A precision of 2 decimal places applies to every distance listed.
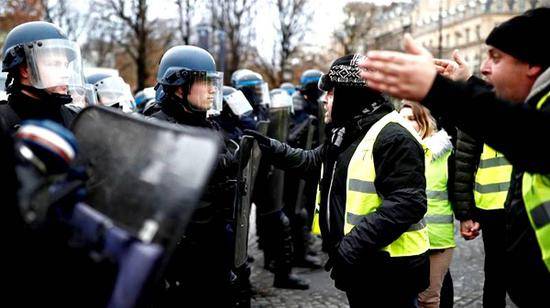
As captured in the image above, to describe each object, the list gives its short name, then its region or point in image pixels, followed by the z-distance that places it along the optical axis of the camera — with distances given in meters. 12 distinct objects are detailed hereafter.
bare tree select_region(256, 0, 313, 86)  30.62
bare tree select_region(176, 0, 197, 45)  22.91
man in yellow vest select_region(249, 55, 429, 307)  2.69
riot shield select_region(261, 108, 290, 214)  5.59
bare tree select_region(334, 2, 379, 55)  40.06
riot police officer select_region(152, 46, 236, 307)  3.40
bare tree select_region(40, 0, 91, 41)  25.27
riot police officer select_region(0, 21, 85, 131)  2.76
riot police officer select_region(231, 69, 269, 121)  6.65
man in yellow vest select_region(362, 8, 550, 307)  1.58
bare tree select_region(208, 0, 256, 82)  26.52
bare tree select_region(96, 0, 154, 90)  23.94
